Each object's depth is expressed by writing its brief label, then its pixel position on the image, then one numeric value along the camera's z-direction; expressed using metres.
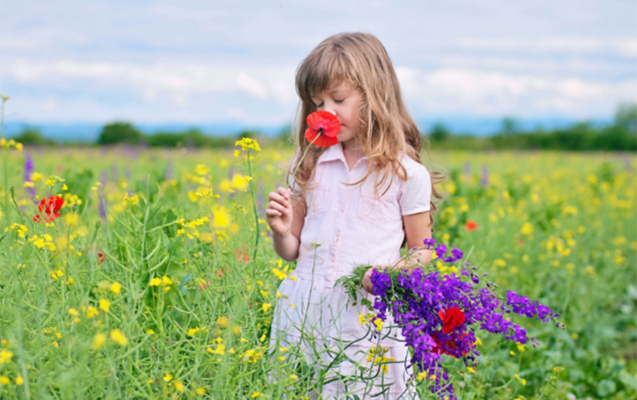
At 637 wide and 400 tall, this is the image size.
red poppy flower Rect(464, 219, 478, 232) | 3.73
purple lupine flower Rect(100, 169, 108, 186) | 4.63
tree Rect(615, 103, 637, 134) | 43.51
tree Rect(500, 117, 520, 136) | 39.41
